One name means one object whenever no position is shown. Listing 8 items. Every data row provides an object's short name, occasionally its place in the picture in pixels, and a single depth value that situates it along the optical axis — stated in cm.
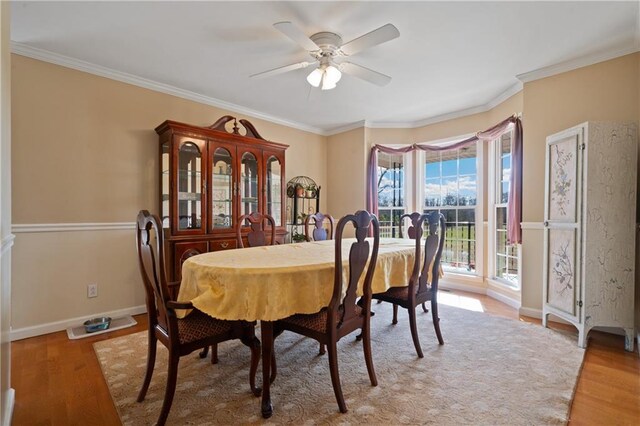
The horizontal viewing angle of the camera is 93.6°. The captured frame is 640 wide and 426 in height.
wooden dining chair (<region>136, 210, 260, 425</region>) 149
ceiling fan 201
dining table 151
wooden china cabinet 306
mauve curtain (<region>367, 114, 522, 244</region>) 327
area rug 158
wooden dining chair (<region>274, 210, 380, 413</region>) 163
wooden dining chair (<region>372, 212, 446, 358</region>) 226
